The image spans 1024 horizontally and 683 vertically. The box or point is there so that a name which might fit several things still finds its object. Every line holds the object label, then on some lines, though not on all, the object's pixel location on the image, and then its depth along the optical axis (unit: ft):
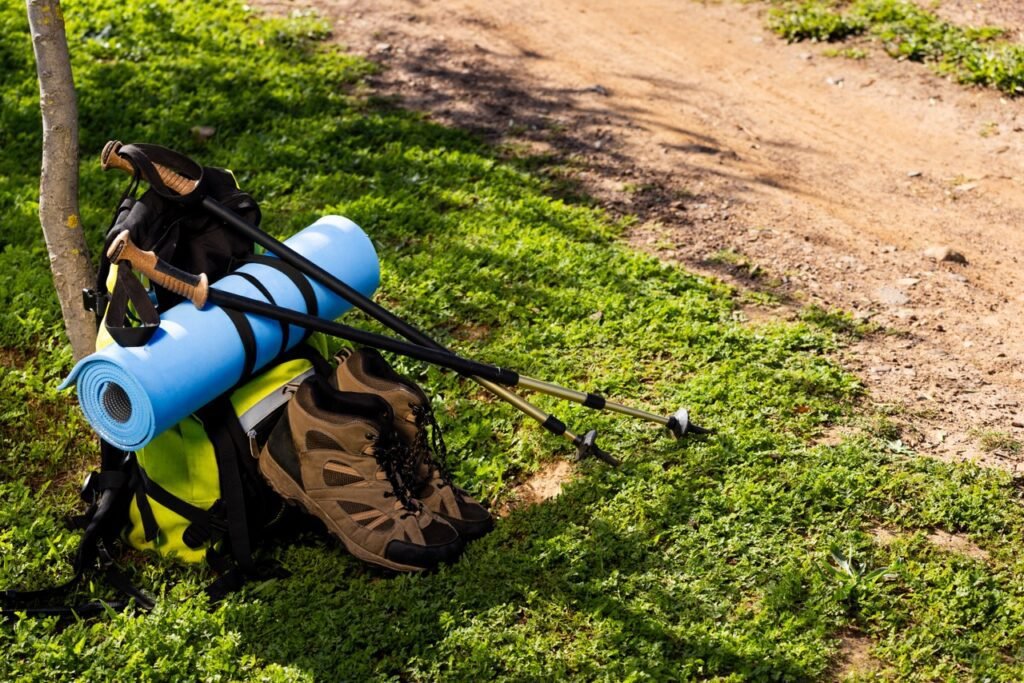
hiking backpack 13.05
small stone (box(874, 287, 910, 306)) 18.21
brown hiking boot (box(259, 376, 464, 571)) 12.85
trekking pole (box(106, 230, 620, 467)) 12.62
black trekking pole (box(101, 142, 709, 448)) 13.48
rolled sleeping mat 11.96
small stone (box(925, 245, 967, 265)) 19.44
